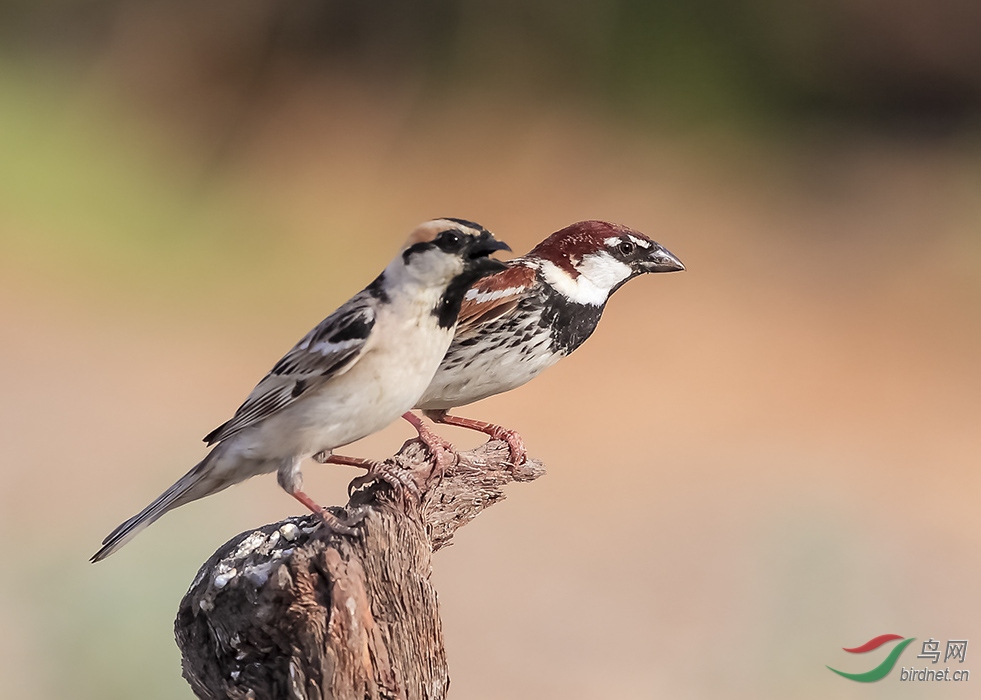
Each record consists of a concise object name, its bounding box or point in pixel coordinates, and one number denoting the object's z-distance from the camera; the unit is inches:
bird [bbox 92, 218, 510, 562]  182.7
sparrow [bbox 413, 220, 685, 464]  225.6
